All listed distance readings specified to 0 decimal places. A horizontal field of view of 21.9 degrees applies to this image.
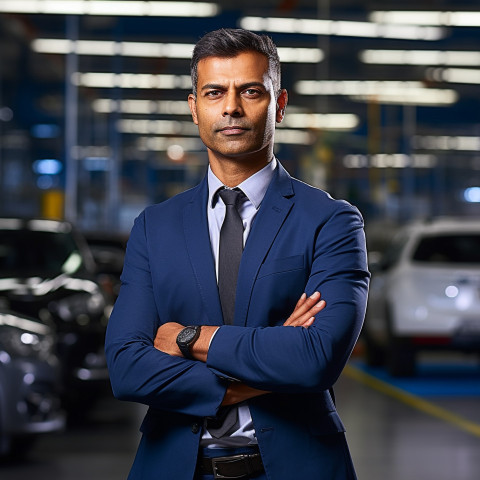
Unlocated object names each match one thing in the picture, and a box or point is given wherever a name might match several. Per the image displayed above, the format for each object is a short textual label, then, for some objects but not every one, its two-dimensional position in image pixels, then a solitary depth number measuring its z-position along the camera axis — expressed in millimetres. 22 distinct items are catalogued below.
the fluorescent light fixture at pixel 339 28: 26438
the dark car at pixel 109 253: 13336
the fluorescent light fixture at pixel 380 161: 31395
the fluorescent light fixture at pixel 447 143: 37219
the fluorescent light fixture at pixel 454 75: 32269
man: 2996
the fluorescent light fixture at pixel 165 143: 39841
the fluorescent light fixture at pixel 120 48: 30047
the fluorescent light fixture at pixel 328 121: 31078
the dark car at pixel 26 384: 8398
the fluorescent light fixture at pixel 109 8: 24344
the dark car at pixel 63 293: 10664
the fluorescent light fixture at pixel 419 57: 29875
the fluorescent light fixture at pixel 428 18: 25562
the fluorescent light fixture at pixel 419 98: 33625
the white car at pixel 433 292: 14414
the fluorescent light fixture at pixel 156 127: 41375
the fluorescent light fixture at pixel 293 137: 33119
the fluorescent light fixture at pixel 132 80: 33969
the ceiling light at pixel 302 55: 28298
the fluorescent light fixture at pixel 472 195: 34969
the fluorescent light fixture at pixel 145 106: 38062
